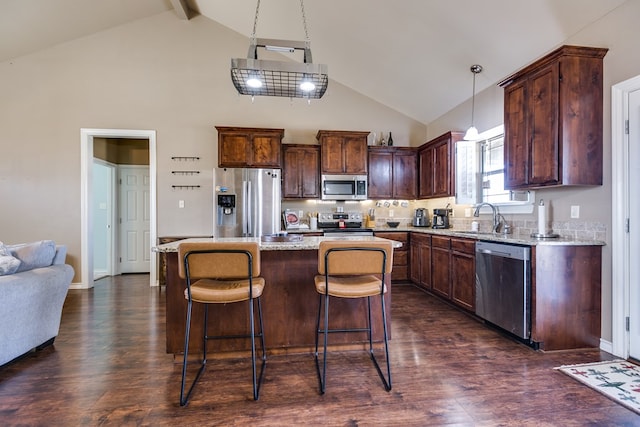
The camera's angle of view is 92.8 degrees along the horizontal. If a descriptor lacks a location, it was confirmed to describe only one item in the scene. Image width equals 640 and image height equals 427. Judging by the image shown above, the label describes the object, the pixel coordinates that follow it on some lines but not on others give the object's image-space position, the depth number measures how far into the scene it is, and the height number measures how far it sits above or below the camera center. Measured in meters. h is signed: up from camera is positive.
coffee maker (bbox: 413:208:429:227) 5.11 -0.12
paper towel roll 2.81 -0.08
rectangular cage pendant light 2.08 +0.99
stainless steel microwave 4.94 +0.41
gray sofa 2.12 -0.62
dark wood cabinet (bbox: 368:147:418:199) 5.20 +0.68
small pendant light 3.47 +1.50
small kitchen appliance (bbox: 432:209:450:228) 4.78 -0.10
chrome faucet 3.64 -0.09
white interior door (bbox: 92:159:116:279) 5.50 -0.11
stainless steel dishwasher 2.53 -0.67
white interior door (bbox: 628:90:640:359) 2.27 -0.09
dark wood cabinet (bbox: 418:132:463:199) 4.30 +0.70
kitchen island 2.31 -0.79
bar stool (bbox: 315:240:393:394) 1.96 -0.35
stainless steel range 5.02 -0.16
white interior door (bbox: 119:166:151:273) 5.75 -0.19
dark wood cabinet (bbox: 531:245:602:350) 2.48 -0.69
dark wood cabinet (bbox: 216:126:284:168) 4.64 +0.99
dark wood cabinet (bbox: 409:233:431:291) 4.20 -0.70
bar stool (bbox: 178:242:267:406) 1.84 -0.34
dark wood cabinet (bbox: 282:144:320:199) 4.96 +0.67
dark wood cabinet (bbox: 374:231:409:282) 4.78 -0.71
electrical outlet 2.68 +0.00
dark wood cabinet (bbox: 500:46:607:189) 2.46 +0.79
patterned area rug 1.84 -1.12
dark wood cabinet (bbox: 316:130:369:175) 4.93 +0.98
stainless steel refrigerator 4.48 +0.13
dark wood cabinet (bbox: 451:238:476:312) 3.24 -0.68
